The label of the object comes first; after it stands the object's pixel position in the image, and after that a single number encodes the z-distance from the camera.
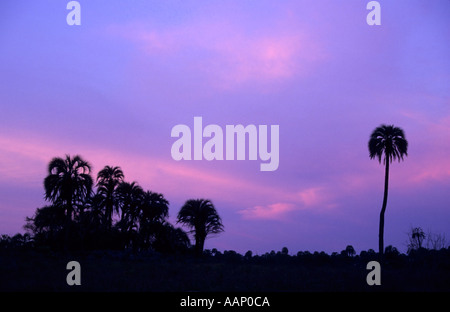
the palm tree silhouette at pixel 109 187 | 50.88
